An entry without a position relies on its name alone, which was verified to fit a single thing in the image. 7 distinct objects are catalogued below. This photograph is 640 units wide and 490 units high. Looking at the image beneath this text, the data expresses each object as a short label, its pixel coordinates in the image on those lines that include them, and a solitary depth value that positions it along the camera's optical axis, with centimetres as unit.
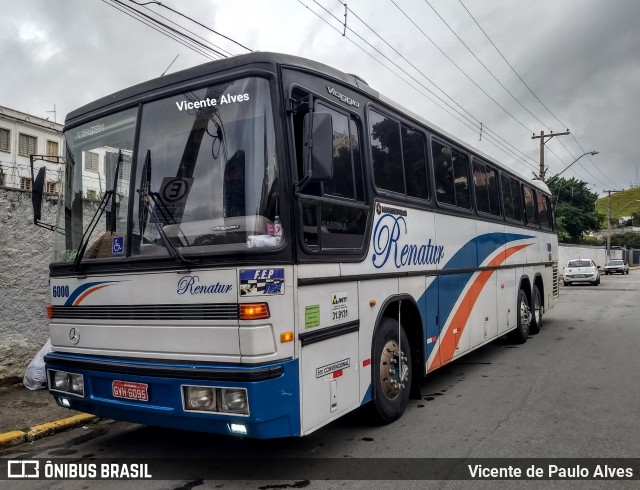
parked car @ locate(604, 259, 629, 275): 4772
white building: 4012
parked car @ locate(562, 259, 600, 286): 3209
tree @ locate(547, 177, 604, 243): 5819
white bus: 394
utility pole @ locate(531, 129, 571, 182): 3461
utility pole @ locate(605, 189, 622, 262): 6380
